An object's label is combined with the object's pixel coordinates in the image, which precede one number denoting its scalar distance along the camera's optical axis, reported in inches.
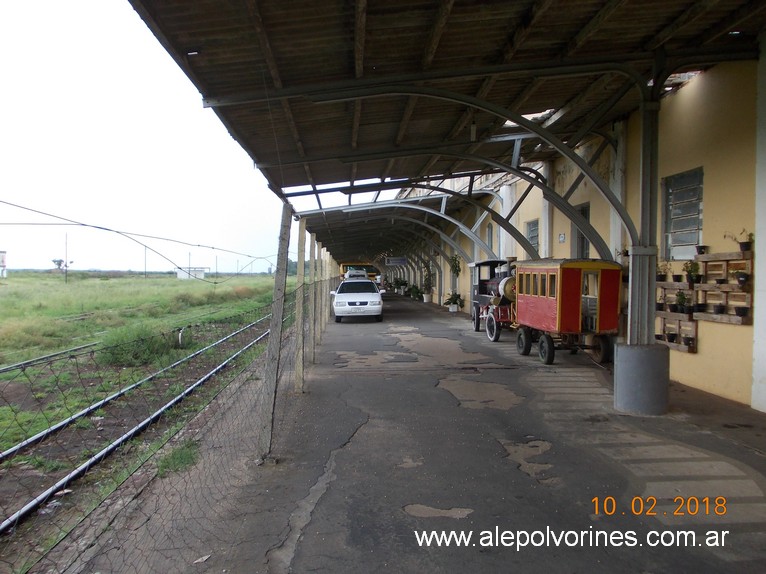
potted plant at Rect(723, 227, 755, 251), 293.4
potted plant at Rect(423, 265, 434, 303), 1417.3
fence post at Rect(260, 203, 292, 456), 220.5
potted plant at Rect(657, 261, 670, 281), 375.2
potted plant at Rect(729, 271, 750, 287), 292.4
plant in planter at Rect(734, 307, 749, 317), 293.0
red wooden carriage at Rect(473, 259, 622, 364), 388.2
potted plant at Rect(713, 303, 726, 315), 313.2
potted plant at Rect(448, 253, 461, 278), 1059.9
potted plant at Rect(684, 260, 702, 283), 335.9
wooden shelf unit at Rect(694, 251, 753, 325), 294.4
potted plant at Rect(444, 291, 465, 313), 1035.9
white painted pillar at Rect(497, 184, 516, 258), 707.4
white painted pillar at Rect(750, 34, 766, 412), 280.8
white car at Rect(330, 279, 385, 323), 850.1
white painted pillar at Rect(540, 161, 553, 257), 594.6
